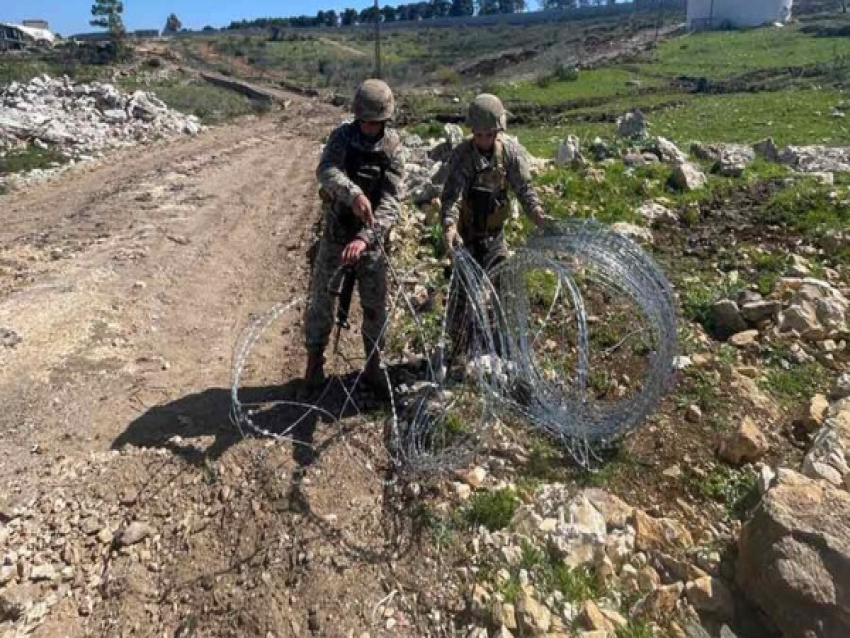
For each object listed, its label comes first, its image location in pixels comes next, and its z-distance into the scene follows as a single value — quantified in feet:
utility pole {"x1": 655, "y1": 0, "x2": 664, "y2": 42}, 240.16
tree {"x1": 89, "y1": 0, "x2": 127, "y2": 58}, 131.75
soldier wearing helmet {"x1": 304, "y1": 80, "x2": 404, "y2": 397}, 16.42
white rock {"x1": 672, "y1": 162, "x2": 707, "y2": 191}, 37.01
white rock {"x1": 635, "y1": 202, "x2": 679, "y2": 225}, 32.89
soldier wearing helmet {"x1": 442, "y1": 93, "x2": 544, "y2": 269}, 18.08
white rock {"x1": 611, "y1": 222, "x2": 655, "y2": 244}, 30.19
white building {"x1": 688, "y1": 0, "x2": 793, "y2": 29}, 242.78
